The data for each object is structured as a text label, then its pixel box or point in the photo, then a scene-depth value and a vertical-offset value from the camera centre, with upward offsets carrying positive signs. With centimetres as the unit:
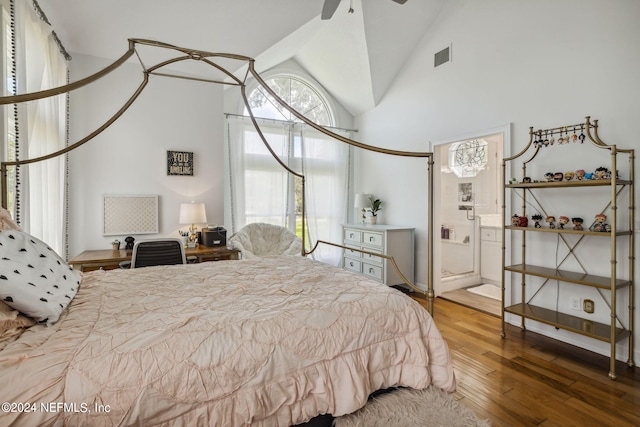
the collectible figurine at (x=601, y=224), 247 -10
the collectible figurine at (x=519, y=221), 305 -9
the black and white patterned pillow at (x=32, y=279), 121 -29
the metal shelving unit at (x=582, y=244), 238 -29
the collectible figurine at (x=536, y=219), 296 -7
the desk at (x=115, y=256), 306 -47
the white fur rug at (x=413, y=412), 154 -102
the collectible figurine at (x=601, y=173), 248 +30
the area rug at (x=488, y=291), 435 -115
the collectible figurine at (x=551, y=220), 291 -8
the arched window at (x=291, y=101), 508 +185
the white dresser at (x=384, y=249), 441 -53
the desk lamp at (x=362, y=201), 511 +17
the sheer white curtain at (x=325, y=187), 533 +42
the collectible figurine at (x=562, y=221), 277 -8
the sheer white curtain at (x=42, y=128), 233 +70
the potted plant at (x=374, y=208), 514 +6
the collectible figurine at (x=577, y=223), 270 -10
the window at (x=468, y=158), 489 +85
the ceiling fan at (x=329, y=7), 267 +177
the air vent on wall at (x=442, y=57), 401 +199
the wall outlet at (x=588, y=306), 274 -82
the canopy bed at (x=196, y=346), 101 -52
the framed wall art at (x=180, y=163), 402 +62
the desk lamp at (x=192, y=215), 383 -5
